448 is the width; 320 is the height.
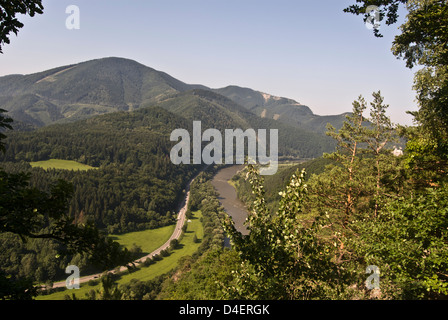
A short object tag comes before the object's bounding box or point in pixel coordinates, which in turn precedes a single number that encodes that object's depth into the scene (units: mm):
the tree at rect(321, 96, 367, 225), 18664
